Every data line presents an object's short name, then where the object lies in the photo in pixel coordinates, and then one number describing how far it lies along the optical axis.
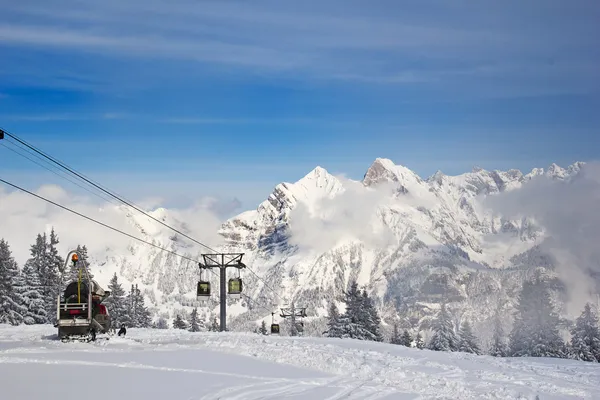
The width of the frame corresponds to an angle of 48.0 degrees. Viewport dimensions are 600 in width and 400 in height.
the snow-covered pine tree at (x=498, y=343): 82.94
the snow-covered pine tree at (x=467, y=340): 82.49
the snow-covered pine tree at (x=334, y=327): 72.69
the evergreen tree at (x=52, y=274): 72.69
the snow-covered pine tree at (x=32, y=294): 65.69
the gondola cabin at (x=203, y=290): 57.25
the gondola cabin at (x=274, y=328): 73.67
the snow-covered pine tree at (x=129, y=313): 80.94
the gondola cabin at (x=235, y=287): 57.74
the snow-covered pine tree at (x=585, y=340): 64.75
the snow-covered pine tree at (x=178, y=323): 95.95
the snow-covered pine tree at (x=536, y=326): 68.00
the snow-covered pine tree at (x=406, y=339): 89.07
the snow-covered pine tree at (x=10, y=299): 64.00
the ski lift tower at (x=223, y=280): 51.06
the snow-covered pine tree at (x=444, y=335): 81.42
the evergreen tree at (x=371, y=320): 74.69
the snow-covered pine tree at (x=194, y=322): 99.82
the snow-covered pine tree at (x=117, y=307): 78.92
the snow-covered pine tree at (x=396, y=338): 89.97
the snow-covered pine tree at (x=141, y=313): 90.19
